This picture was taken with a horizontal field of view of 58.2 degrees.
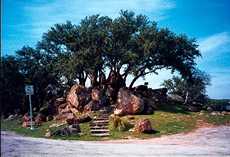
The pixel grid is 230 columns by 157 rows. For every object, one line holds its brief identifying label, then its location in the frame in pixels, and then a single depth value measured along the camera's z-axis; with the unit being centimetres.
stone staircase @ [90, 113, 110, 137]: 1401
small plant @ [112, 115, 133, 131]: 1437
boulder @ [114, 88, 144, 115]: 1819
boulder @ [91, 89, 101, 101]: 2045
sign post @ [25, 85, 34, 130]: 1547
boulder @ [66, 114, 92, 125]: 1613
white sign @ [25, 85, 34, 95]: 1548
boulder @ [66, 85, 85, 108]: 2049
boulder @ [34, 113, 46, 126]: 1865
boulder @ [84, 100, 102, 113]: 1964
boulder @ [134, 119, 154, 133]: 1374
